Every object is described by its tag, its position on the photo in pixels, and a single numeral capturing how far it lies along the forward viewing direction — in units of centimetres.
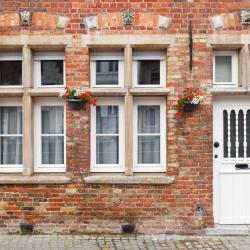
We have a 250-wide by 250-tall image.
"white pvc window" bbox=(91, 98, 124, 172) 758
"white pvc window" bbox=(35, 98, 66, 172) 759
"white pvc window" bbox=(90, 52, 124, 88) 752
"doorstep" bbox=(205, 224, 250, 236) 726
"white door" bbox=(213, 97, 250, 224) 755
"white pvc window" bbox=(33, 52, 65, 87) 755
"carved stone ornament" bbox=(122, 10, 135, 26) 725
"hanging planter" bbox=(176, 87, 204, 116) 707
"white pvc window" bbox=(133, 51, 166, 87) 752
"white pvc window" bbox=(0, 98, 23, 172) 761
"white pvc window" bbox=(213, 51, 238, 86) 753
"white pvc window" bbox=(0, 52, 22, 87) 759
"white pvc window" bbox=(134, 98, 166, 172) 758
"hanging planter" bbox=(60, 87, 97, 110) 716
